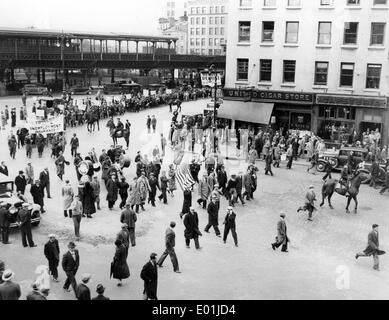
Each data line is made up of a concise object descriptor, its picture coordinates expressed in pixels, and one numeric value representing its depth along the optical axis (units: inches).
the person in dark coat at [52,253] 511.8
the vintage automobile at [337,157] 1088.5
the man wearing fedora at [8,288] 403.2
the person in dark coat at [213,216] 667.4
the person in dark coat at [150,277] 462.9
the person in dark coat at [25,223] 608.4
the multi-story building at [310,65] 1359.5
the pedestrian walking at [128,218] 607.5
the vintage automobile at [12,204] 665.6
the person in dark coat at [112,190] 764.6
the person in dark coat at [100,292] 386.0
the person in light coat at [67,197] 715.7
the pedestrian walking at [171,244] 546.9
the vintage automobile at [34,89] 2282.2
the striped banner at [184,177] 905.9
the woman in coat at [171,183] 859.4
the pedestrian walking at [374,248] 576.1
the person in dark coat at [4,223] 618.8
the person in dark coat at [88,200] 730.8
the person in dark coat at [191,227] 613.3
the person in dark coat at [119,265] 502.6
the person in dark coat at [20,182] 787.4
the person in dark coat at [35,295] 385.7
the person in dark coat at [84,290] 414.0
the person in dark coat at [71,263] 486.3
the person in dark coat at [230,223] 632.4
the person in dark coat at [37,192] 733.9
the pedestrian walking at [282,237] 621.0
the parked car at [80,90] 2526.3
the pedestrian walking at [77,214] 636.1
